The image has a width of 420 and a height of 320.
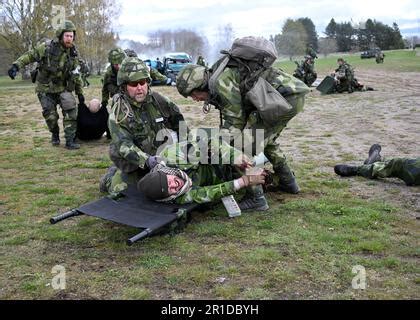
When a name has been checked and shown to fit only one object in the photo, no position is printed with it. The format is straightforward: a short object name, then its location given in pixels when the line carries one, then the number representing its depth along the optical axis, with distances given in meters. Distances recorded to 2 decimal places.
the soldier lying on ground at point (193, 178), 4.21
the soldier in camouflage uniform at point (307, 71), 19.24
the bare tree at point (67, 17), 32.72
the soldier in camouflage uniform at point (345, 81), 16.34
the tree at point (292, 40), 79.05
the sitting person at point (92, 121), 8.53
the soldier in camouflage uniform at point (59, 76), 7.95
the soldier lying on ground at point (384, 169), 5.31
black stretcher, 3.92
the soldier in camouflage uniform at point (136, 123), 4.78
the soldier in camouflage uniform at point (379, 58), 37.34
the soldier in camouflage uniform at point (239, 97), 4.62
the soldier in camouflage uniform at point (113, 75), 7.70
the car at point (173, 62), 25.90
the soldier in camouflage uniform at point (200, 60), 21.46
